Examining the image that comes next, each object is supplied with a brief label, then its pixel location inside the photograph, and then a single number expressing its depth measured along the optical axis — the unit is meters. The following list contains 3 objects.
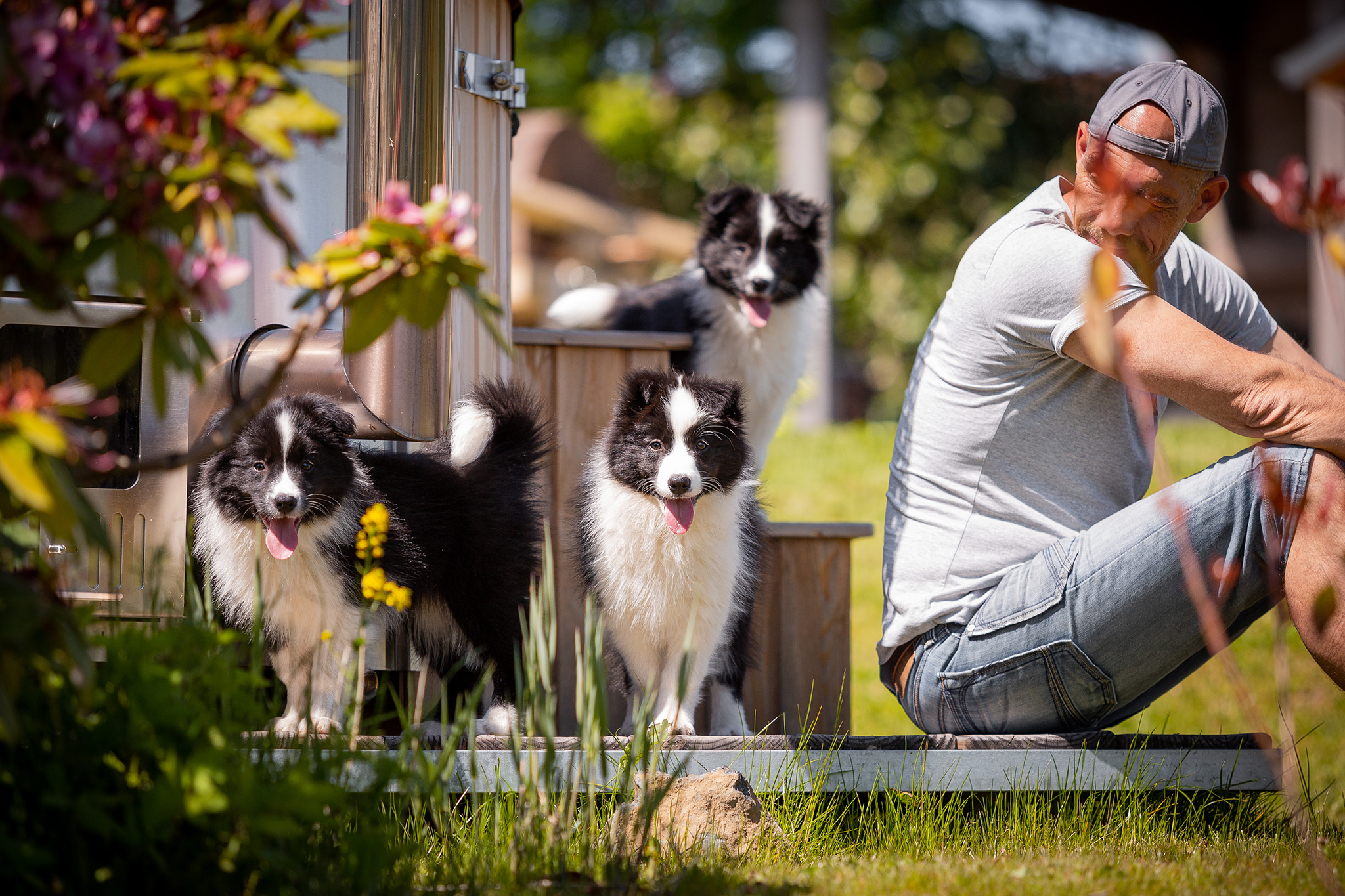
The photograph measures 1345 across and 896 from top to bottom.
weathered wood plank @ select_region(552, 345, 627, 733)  6.71
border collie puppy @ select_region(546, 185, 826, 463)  8.14
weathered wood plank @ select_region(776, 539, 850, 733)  6.84
